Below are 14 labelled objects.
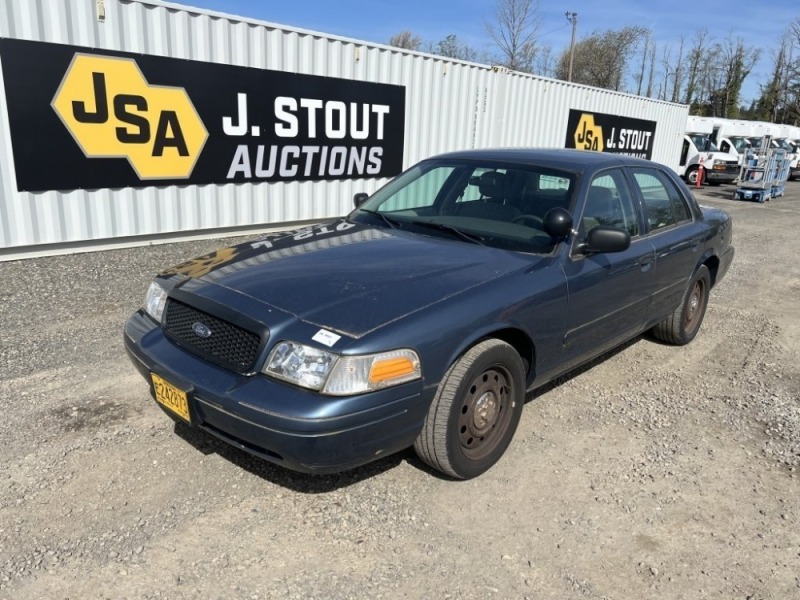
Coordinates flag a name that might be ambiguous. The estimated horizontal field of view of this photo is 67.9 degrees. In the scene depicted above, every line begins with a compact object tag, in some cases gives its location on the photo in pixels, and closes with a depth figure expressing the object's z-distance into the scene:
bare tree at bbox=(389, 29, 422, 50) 51.14
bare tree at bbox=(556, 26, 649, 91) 52.09
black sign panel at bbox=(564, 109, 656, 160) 14.33
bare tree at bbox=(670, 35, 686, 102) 61.78
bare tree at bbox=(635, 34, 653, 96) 62.66
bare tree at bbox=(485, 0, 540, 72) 42.56
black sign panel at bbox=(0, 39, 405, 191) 6.55
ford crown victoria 2.52
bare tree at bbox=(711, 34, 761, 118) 60.00
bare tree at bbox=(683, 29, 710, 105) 60.97
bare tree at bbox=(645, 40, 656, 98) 61.94
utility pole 42.81
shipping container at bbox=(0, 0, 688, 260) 6.56
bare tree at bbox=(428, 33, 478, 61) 48.81
